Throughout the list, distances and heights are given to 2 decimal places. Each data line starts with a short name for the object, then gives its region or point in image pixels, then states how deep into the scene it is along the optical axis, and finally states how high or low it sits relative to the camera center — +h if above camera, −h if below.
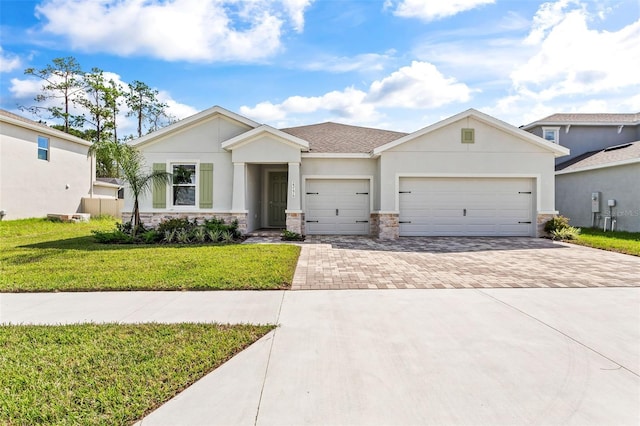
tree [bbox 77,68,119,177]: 29.33 +9.40
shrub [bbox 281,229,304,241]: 10.99 -0.89
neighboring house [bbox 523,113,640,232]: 13.23 +1.98
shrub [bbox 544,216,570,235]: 11.48 -0.40
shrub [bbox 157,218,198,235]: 11.06 -0.58
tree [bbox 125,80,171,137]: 32.22 +10.25
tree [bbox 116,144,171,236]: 10.86 +1.11
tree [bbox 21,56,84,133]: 26.86 +10.25
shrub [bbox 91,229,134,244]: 10.31 -0.96
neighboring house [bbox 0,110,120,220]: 15.34 +1.80
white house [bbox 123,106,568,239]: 11.79 +1.24
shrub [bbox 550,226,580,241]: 11.09 -0.71
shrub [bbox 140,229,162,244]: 10.34 -0.92
